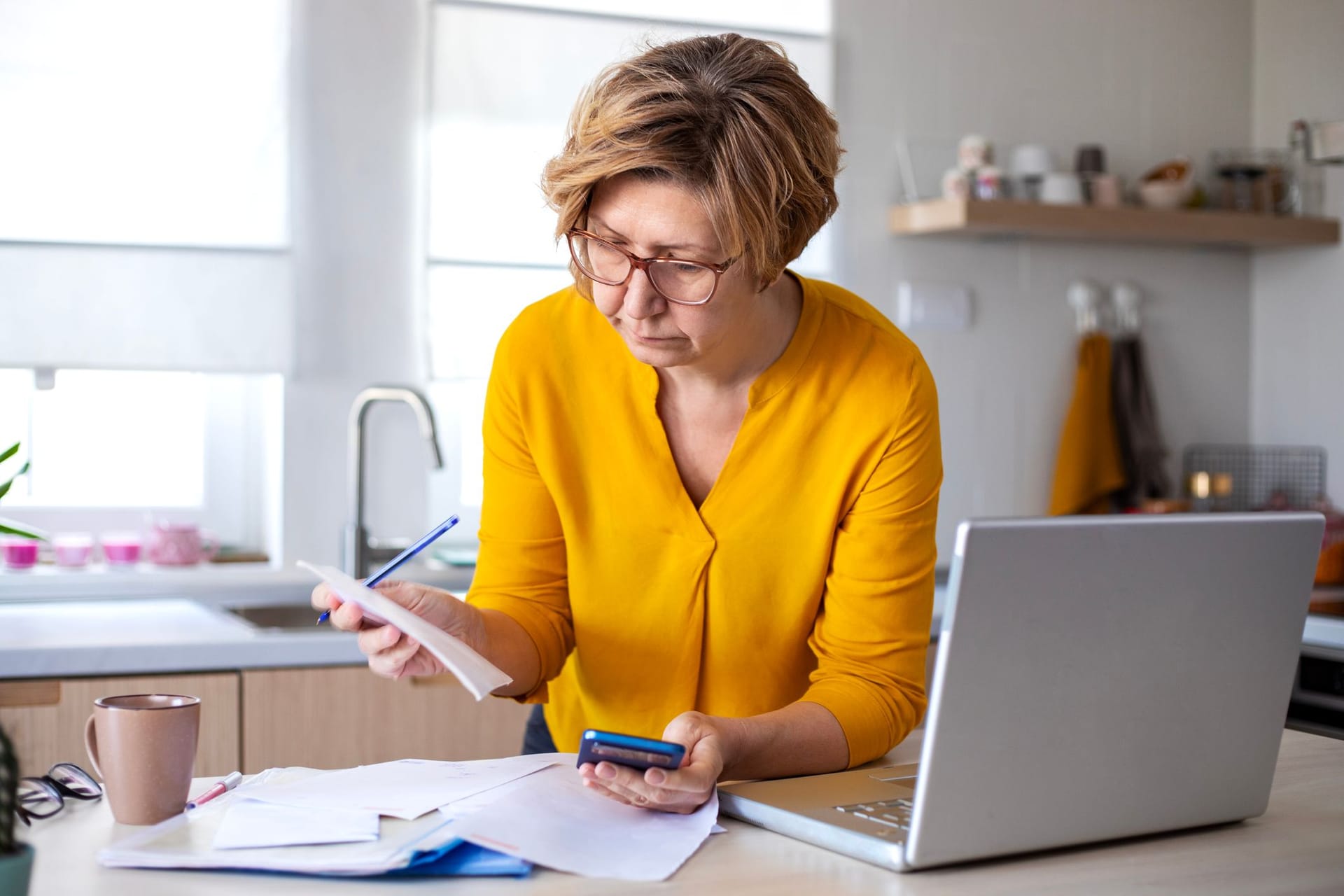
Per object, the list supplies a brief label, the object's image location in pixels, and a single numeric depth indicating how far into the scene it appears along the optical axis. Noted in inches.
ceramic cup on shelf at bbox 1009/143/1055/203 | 127.2
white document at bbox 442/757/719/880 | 38.3
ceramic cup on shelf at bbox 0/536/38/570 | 102.4
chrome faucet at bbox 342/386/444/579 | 102.3
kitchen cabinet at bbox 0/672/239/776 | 78.0
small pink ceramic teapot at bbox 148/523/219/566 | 106.5
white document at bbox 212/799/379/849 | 38.8
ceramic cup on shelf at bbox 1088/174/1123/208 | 129.2
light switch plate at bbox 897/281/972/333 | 126.6
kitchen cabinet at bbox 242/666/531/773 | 83.4
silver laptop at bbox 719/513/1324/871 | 36.4
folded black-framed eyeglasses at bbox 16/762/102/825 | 42.9
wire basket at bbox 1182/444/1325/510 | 133.6
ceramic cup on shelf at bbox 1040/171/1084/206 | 126.6
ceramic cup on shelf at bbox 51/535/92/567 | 104.2
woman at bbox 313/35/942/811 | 51.8
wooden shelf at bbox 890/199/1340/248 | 121.1
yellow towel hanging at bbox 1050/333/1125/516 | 129.1
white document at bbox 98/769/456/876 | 37.0
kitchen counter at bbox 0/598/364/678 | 78.4
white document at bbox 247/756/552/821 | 42.6
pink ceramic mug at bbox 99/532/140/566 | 105.5
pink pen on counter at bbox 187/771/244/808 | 44.0
